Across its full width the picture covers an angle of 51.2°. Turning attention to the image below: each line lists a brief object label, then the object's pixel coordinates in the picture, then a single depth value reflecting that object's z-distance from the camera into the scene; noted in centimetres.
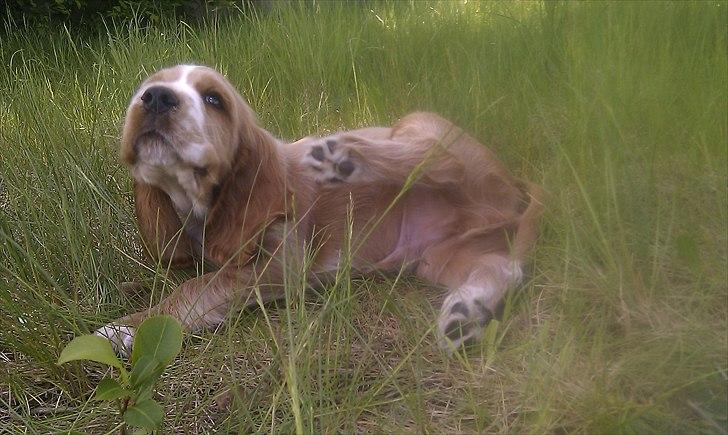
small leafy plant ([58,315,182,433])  42
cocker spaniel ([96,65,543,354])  58
